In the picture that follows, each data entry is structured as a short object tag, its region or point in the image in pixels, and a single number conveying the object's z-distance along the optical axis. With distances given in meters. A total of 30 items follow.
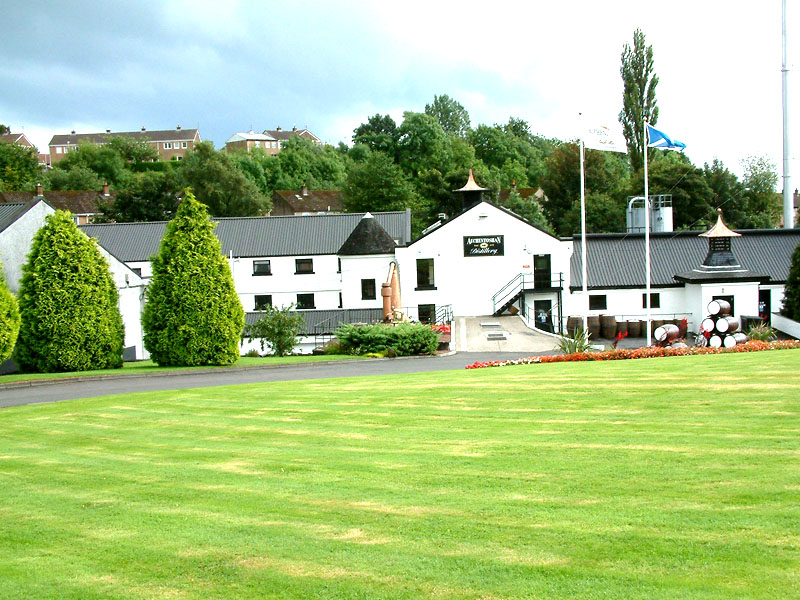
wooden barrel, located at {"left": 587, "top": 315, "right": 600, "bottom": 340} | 42.53
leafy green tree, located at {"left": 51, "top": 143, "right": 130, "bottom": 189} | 122.88
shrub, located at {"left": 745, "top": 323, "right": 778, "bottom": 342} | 30.28
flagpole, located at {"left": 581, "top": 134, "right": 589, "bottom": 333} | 31.59
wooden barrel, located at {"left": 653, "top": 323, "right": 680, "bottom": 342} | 31.73
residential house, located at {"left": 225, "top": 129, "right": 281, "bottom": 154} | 179.50
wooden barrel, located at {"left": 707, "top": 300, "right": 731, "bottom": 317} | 34.06
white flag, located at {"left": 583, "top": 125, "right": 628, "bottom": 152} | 29.40
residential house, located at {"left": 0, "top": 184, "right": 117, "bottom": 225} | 92.19
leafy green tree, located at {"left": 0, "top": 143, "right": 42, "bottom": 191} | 109.94
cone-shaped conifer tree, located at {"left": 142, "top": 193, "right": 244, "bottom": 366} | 28.77
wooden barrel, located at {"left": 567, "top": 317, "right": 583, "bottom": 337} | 42.67
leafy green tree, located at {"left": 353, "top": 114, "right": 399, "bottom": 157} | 103.44
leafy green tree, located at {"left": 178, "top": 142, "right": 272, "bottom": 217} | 83.69
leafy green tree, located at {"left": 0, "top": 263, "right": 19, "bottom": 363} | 25.52
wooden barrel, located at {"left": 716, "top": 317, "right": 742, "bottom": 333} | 31.08
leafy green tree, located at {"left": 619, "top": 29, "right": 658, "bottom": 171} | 78.06
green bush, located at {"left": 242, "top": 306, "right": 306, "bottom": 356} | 35.56
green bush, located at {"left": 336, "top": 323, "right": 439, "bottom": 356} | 31.73
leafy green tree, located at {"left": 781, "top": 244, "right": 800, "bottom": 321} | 37.97
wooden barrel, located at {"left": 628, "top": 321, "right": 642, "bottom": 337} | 42.38
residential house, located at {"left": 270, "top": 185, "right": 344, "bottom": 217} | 100.51
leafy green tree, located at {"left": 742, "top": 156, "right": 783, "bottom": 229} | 69.75
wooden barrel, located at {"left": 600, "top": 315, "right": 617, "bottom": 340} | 42.50
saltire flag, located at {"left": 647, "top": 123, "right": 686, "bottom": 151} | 30.44
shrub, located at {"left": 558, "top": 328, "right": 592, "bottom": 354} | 26.09
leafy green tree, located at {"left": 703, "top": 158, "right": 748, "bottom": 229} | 69.06
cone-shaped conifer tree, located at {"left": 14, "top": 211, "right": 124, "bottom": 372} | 27.86
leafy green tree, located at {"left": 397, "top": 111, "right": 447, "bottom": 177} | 100.50
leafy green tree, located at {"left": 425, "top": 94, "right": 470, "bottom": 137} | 144.27
